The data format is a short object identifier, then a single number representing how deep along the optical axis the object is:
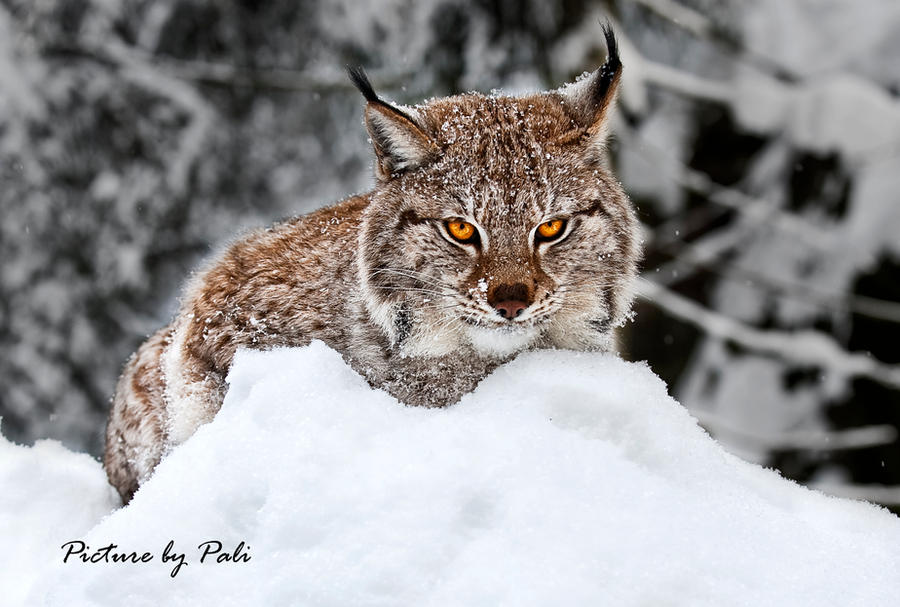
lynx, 5.24
